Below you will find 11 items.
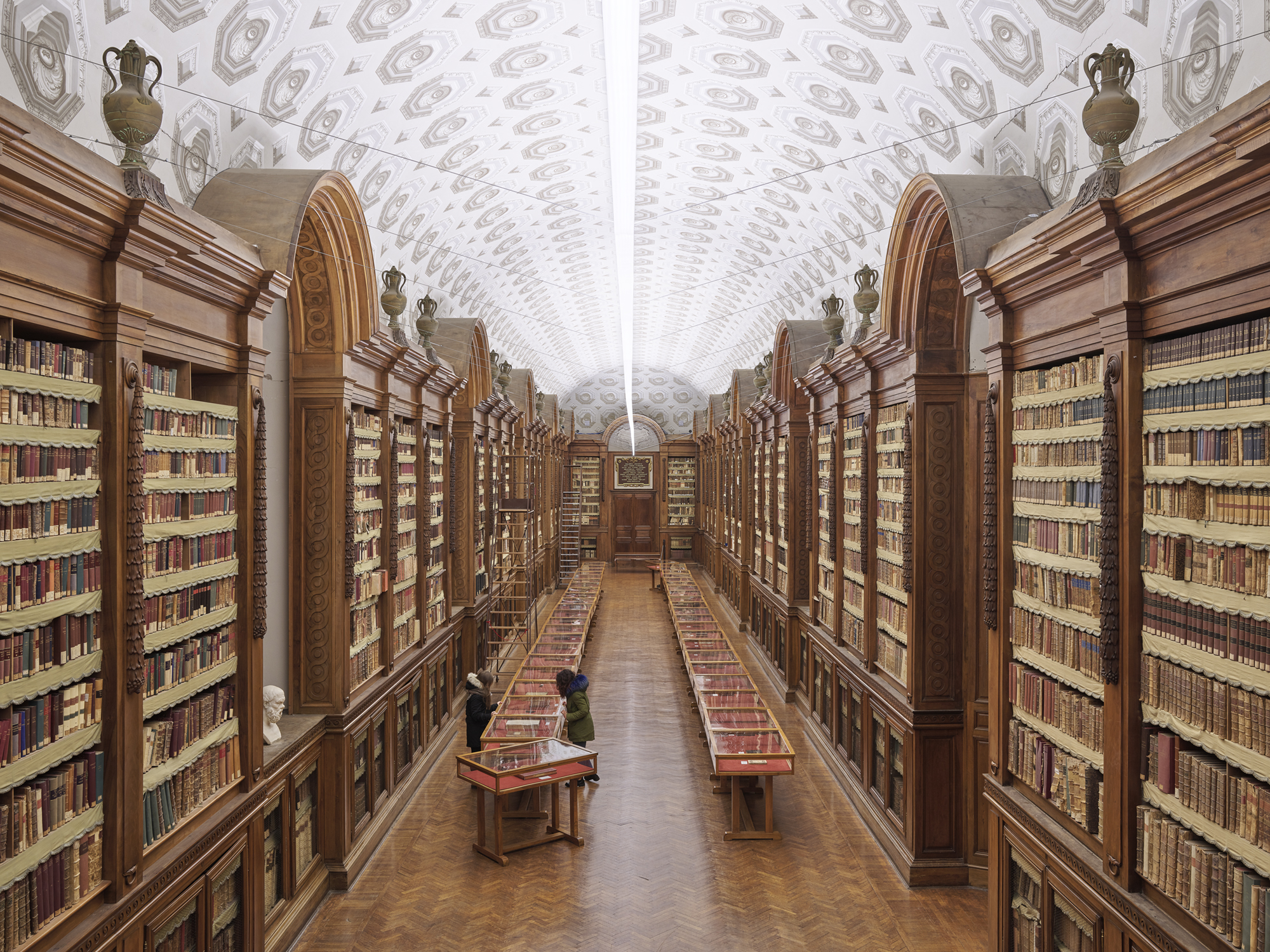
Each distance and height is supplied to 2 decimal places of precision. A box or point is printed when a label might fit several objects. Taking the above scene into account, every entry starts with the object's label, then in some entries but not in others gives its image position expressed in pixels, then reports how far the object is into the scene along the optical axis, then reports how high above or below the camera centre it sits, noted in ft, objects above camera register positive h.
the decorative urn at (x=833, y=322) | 30.48 +5.56
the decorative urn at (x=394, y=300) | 25.58 +5.47
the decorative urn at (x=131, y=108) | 12.06 +5.32
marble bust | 18.80 -4.92
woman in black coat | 26.94 -7.25
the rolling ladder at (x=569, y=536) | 83.18 -5.52
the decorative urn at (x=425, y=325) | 29.48 +5.44
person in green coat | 26.73 -7.18
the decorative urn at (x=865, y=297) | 25.84 +5.46
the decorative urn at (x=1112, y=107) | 12.14 +5.22
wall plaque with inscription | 96.32 +0.90
